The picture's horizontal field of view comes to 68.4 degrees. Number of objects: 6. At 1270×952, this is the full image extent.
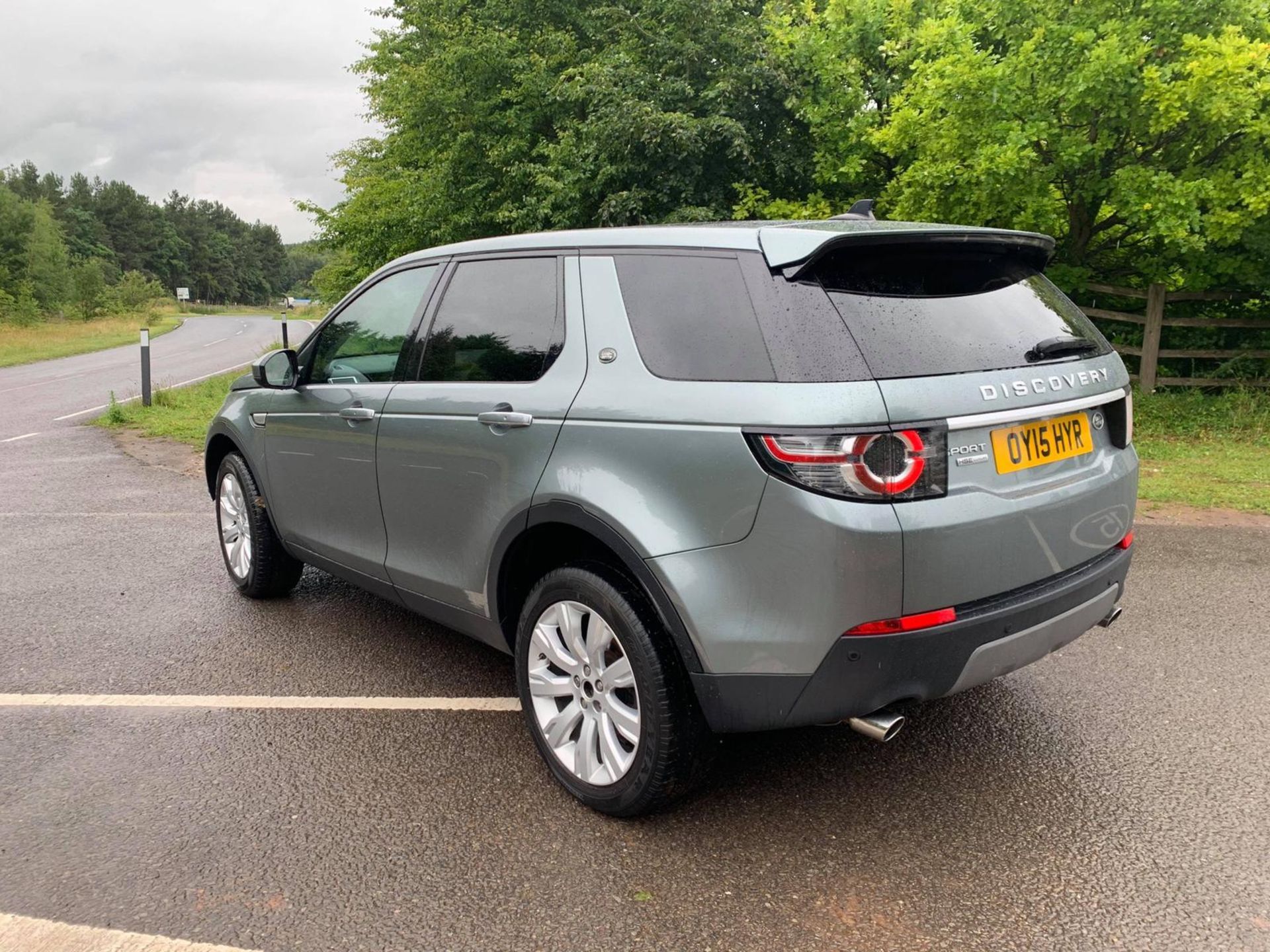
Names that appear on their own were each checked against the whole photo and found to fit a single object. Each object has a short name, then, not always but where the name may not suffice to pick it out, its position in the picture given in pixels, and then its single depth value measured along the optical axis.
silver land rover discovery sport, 2.33
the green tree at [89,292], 66.38
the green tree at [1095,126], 9.52
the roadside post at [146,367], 13.18
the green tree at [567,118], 13.43
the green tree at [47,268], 69.31
